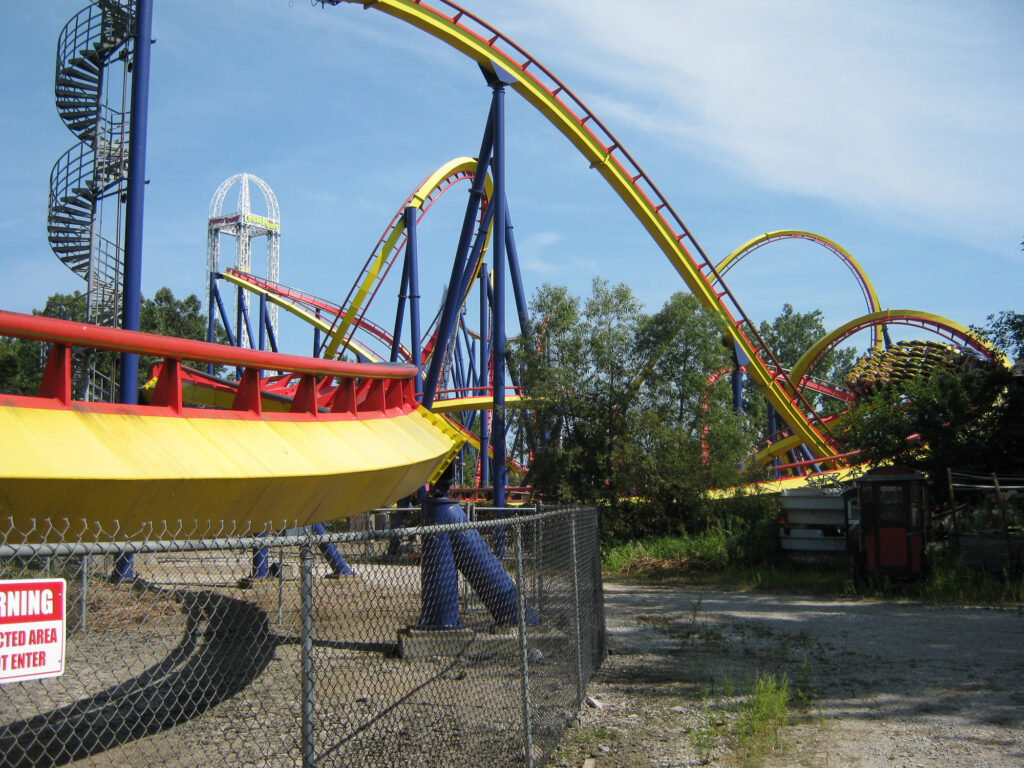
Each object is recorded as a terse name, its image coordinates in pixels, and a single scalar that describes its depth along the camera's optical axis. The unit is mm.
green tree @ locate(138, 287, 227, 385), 48969
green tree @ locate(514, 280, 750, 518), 17969
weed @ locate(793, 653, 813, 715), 5905
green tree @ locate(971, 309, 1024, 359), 16062
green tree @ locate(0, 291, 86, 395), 36750
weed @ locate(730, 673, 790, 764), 4949
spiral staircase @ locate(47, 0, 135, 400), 12297
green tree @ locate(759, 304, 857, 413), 63125
